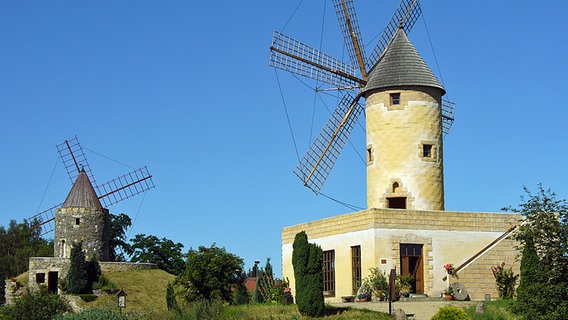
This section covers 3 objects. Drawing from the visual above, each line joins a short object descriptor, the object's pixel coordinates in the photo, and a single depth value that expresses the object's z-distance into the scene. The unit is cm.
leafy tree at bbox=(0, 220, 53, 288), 8325
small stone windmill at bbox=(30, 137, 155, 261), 6644
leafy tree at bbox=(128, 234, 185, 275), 8031
